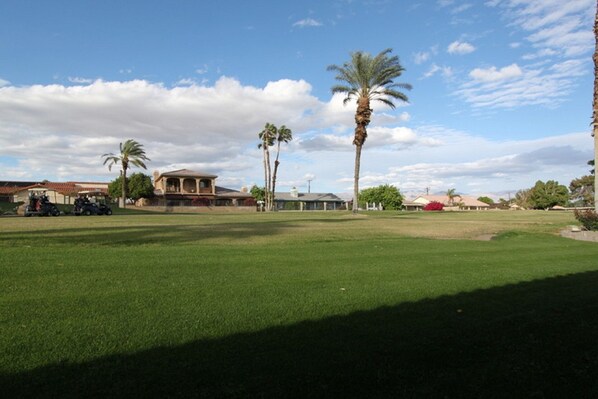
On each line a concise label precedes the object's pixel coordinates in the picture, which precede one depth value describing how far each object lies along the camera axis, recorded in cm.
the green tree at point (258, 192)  11519
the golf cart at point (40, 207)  3914
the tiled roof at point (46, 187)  8400
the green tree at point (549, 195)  10319
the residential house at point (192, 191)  8612
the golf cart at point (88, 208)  4272
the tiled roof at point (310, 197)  11173
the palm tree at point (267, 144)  8625
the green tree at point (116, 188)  7975
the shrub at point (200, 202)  8338
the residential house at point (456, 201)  13719
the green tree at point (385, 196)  11126
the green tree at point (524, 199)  11219
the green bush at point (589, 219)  2267
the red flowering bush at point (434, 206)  8800
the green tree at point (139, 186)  7781
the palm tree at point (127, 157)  7550
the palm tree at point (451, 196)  13374
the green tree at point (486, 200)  15518
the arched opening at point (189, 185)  9075
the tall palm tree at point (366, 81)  4169
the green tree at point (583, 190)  8732
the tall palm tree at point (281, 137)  8712
